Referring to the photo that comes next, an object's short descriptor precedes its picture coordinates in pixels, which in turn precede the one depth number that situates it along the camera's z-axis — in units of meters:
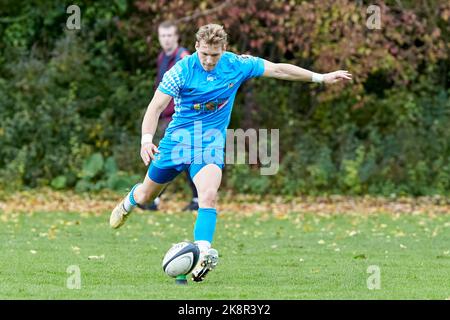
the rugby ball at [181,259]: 15.97
